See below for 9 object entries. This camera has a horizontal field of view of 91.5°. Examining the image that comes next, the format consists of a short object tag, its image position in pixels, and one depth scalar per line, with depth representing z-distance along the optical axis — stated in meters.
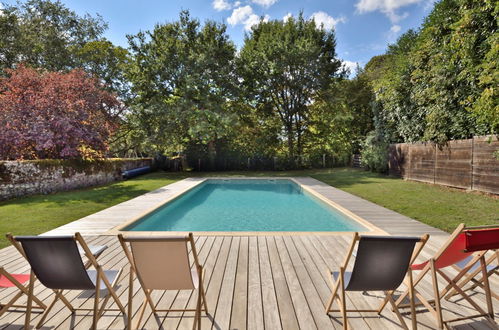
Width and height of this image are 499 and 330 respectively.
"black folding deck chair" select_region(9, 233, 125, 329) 1.91
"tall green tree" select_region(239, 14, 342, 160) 18.80
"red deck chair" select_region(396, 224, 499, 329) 1.90
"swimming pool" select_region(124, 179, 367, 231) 6.31
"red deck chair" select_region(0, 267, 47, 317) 2.10
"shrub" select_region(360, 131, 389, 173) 15.34
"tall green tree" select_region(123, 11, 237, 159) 17.34
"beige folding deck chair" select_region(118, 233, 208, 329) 1.93
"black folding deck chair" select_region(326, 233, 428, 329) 1.88
